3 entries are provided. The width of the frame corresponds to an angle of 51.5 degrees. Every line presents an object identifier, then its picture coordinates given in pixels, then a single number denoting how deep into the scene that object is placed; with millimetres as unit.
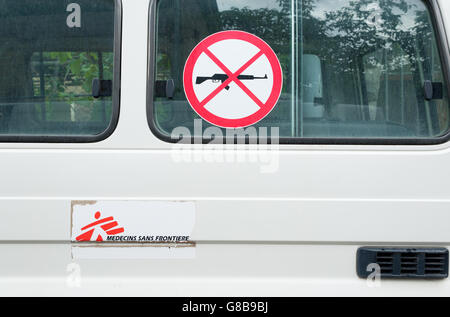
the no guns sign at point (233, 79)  2209
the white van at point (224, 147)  2199
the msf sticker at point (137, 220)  2199
